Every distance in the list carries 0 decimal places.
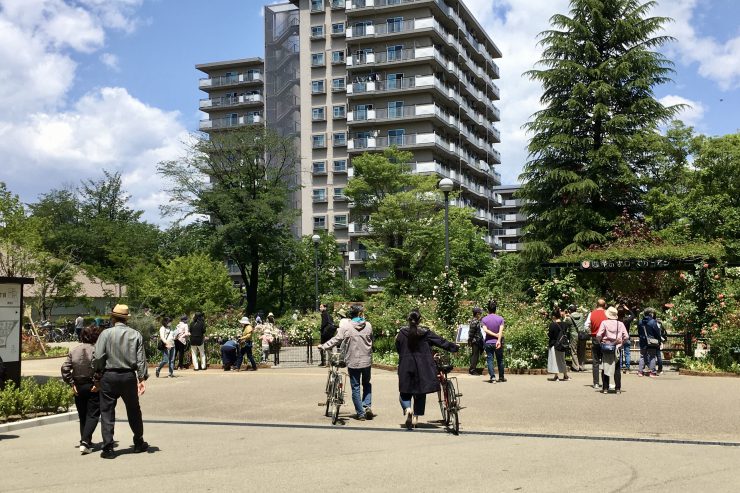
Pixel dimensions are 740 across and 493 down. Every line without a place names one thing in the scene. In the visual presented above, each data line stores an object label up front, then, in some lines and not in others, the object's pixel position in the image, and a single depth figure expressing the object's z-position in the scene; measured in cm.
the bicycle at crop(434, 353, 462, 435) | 984
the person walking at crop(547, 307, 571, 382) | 1634
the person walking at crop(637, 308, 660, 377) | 1711
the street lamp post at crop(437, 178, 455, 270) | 2198
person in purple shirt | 1642
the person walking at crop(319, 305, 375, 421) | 1100
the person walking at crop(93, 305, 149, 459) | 868
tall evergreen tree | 3519
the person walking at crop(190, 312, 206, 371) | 2195
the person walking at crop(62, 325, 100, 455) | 893
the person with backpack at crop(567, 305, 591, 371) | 1875
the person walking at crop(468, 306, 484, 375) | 1795
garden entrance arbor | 1920
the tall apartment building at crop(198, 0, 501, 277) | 7081
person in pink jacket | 1416
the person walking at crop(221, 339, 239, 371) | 2252
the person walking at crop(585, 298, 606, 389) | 1510
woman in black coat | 1001
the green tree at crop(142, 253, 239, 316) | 4081
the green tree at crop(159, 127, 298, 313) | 5375
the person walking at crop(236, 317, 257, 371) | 2191
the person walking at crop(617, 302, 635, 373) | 1929
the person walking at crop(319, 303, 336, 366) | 1977
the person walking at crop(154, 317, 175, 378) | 2055
